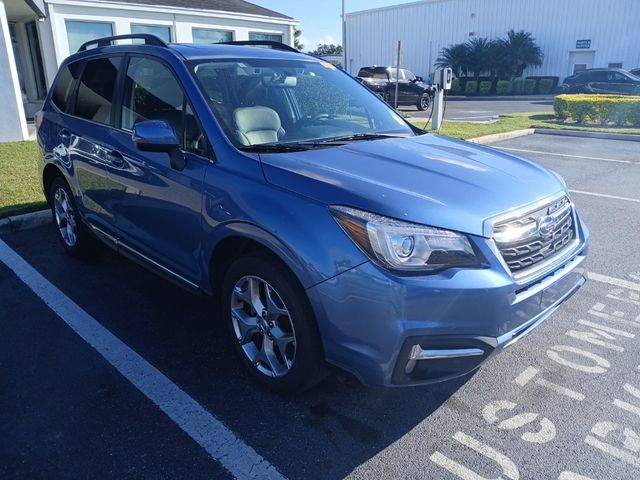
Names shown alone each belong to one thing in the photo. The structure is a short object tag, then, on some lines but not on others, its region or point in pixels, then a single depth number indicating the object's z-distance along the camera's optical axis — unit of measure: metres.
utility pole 25.95
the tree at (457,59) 45.28
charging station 12.78
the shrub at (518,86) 41.94
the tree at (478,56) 44.19
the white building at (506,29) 40.09
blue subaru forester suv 2.35
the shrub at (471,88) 41.72
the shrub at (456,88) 42.62
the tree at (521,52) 42.88
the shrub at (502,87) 41.72
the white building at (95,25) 15.11
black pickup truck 22.12
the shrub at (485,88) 41.25
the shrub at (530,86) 40.91
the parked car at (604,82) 26.75
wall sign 41.56
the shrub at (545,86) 40.25
